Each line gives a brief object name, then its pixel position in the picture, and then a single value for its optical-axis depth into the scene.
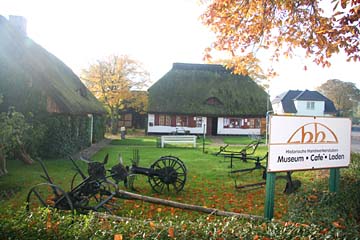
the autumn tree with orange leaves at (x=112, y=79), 28.81
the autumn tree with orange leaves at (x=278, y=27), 6.35
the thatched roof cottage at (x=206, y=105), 31.91
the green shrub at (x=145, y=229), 2.97
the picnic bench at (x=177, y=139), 19.42
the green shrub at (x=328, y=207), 3.74
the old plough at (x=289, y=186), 7.79
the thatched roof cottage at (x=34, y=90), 13.19
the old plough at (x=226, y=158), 13.23
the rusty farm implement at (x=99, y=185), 5.29
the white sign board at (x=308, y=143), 4.35
